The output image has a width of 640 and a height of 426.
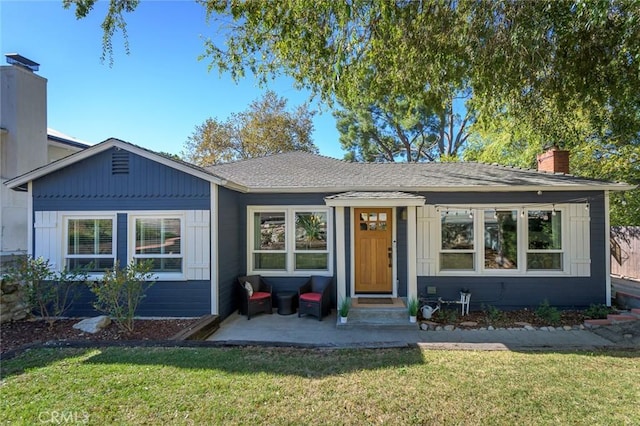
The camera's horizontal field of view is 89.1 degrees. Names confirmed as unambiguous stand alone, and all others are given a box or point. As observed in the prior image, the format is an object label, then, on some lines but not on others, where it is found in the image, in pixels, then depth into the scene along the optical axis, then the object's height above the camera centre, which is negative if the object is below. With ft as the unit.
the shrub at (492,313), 23.08 -7.06
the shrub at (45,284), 20.51 -4.31
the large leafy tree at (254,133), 71.72 +19.43
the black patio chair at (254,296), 24.02 -5.80
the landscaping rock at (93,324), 19.53 -6.40
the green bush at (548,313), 22.64 -6.83
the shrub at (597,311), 23.12 -6.74
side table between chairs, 24.85 -6.51
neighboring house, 28.68 +7.75
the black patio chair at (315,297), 23.57 -5.78
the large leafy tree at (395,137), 77.41 +19.98
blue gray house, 22.81 -0.78
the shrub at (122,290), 18.97 -4.14
